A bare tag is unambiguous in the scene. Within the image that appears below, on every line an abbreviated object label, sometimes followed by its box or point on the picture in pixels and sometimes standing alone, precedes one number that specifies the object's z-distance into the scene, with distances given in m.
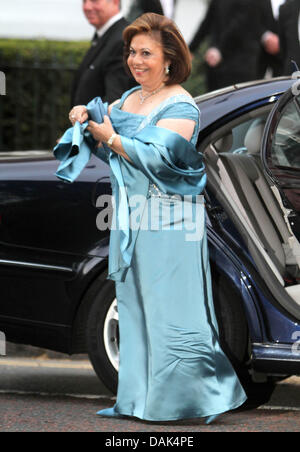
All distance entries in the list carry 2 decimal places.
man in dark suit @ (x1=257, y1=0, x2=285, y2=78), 17.02
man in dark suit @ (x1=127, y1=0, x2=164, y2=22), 17.02
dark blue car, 9.53
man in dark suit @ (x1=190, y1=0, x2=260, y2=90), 17.08
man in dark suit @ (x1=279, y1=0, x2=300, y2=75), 16.27
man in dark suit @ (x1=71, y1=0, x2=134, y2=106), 13.70
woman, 9.05
